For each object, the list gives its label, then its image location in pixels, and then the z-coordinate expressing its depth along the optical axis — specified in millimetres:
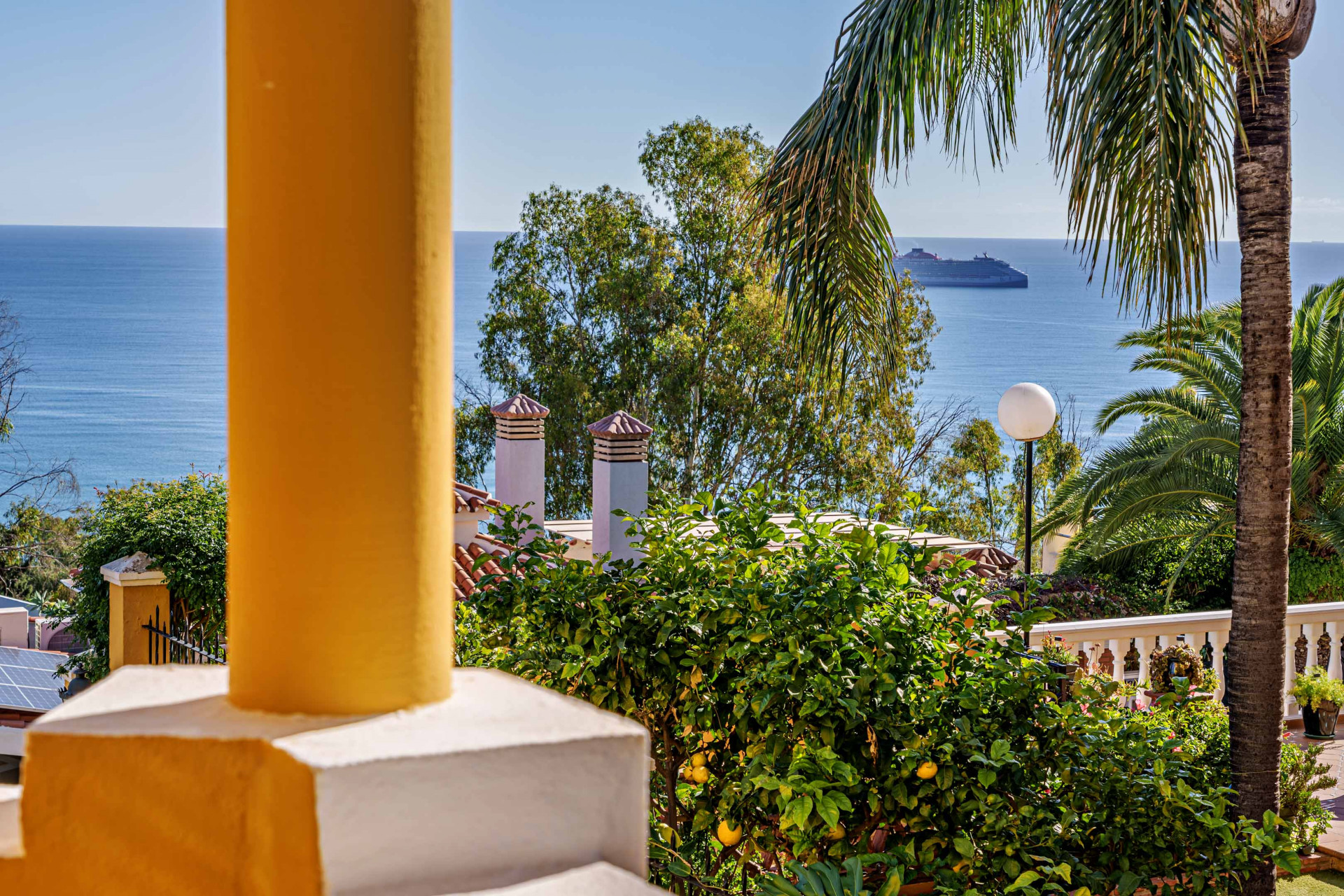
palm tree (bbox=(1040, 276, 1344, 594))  12586
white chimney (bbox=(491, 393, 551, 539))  11828
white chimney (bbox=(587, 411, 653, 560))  9758
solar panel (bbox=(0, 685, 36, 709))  10750
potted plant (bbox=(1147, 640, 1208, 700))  8109
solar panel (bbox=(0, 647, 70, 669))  12539
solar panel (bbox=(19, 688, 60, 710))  10914
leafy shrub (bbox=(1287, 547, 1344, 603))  12312
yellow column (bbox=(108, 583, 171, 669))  8539
